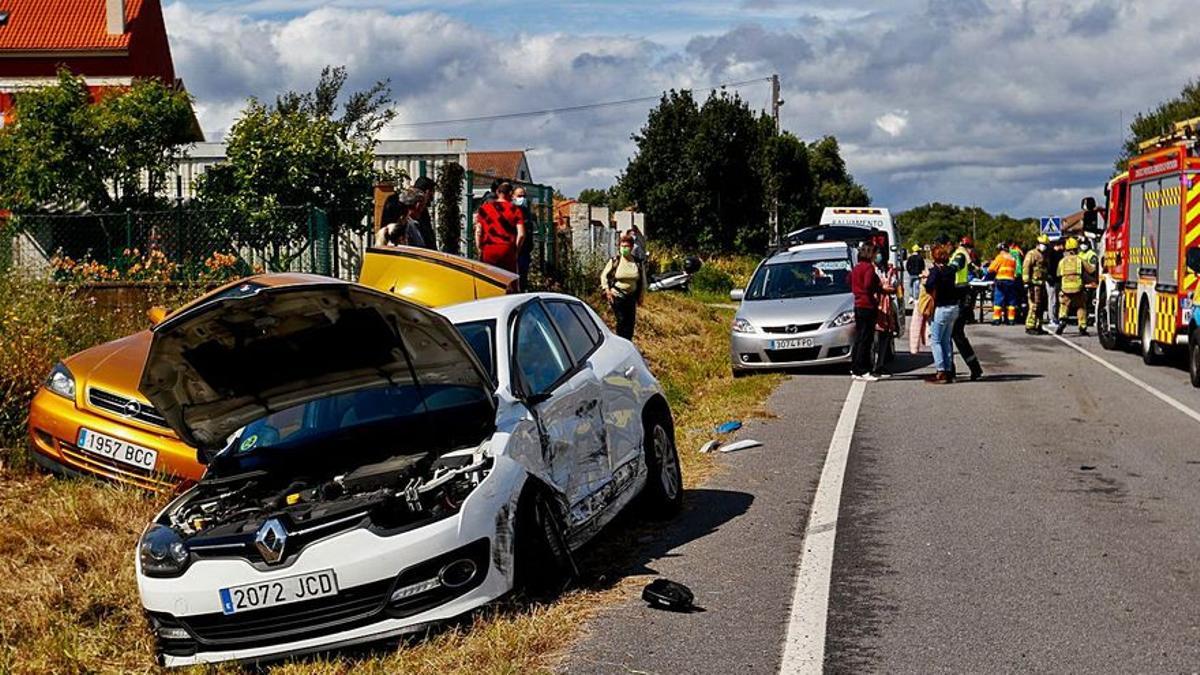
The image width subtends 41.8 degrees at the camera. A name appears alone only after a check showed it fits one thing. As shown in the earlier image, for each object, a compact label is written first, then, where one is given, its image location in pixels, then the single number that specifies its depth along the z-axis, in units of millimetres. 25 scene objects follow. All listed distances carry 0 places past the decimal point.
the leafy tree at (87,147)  28172
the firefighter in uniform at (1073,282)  29016
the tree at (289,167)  24516
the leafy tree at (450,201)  19938
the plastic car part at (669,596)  7250
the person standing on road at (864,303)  18953
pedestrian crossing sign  38766
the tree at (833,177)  94812
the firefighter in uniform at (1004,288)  32544
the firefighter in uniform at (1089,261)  29859
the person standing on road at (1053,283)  31562
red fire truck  20469
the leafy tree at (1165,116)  72875
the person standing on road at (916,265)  26953
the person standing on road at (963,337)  18531
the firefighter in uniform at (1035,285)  29516
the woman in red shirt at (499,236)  16625
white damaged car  6488
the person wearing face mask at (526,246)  17422
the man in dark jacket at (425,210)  14203
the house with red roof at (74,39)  47281
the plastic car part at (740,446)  12922
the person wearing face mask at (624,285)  19359
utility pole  54806
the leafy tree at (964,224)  151000
